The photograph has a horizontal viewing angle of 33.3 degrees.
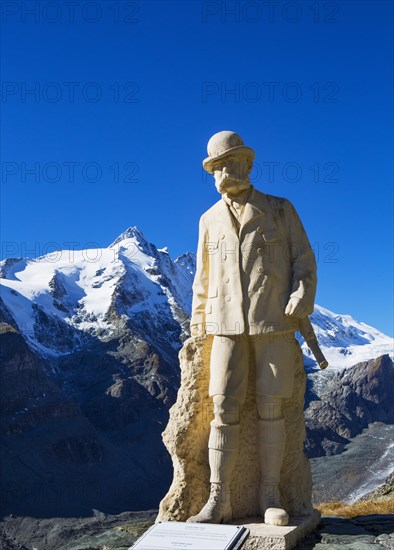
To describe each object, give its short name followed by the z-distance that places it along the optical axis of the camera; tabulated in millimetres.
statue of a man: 7098
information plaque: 5730
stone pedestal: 6414
